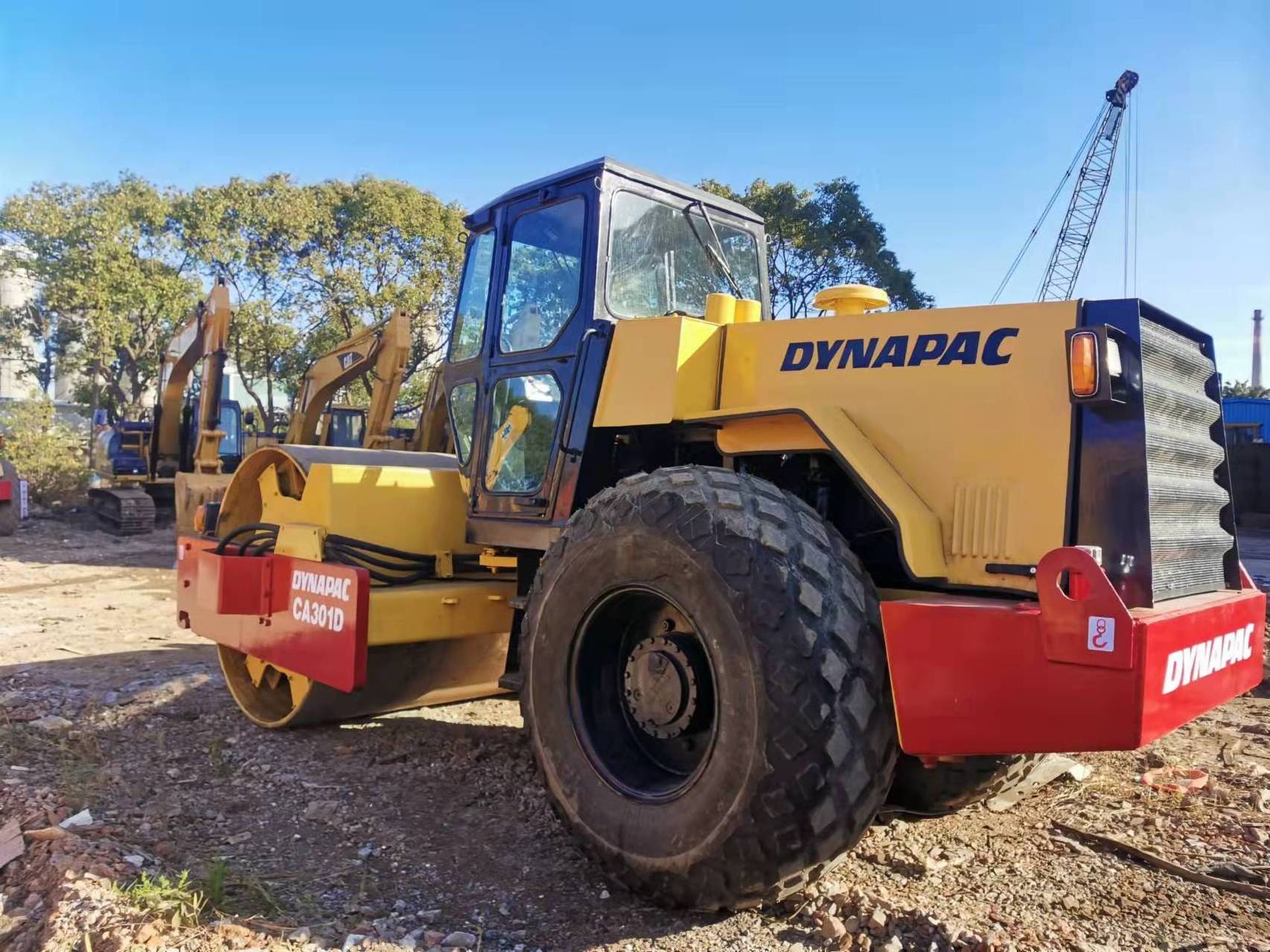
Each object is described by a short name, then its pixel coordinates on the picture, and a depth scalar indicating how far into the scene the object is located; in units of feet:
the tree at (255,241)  80.94
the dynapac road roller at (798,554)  8.27
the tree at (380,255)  80.33
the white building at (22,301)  89.01
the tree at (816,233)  77.66
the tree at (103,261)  79.77
